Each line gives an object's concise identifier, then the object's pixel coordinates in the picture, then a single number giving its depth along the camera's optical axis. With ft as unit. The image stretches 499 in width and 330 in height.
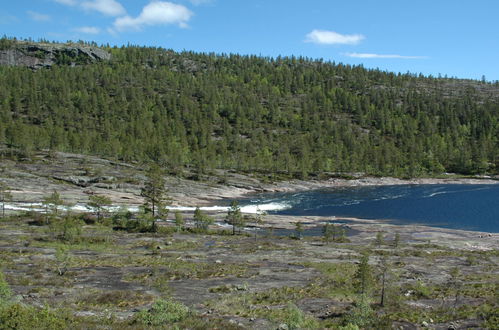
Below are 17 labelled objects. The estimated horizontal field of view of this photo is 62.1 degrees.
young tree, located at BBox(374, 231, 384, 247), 260.21
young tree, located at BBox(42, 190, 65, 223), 290.44
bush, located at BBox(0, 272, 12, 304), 108.78
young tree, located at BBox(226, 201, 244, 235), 294.25
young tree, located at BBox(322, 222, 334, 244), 279.08
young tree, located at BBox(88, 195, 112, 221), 303.27
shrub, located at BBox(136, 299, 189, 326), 106.63
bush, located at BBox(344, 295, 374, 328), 112.68
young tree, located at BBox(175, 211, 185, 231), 289.08
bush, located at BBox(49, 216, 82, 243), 229.86
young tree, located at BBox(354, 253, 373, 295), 136.05
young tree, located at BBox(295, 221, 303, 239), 281.56
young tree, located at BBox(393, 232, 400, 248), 257.32
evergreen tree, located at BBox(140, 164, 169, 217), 293.84
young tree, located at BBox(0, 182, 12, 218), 327.47
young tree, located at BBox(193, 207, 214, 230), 295.30
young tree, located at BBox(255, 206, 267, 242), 336.49
